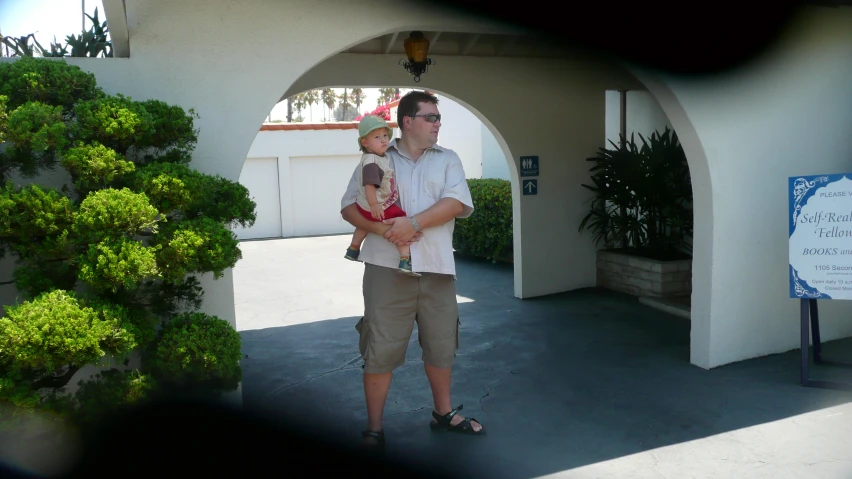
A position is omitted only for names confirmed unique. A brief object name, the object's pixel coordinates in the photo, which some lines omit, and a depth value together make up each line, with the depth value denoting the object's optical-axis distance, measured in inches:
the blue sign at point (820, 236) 173.3
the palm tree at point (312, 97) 1695.6
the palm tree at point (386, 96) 1481.3
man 137.2
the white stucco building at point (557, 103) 147.1
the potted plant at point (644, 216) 278.5
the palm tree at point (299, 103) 1668.6
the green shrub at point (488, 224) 406.3
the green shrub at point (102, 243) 102.7
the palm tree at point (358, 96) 1754.7
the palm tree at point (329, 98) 1715.7
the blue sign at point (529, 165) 298.2
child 130.7
